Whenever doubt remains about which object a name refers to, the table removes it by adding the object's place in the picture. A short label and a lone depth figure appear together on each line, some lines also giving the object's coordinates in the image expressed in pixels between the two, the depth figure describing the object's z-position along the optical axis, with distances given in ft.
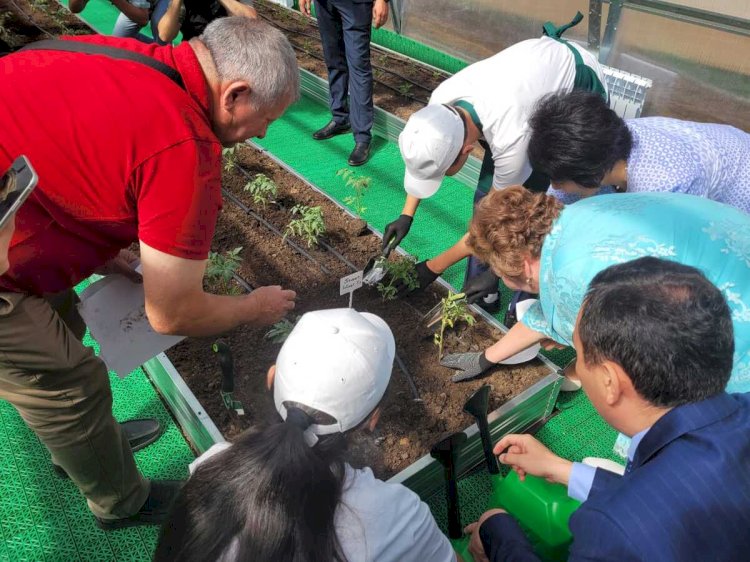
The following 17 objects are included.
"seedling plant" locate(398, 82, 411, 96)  17.66
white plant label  6.55
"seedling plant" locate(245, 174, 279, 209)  11.18
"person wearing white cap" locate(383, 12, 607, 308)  7.63
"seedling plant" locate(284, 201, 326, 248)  10.19
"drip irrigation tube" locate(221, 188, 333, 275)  10.24
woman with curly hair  4.91
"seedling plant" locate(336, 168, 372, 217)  10.43
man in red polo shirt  4.36
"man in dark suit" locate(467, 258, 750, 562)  3.19
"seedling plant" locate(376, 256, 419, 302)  9.24
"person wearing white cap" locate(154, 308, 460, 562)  3.22
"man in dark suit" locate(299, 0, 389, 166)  12.87
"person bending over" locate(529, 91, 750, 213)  6.35
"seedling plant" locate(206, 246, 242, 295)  8.64
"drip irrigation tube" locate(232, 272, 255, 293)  9.64
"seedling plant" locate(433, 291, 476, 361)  8.44
